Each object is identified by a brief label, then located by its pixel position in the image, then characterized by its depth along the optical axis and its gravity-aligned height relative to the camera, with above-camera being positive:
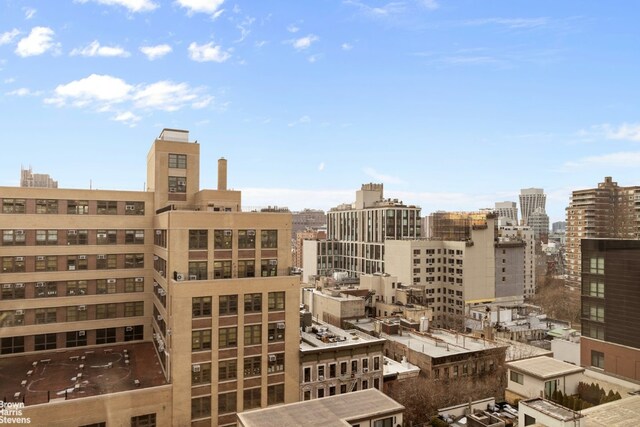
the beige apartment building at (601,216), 162.25 +2.68
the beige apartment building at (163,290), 45.50 -8.35
